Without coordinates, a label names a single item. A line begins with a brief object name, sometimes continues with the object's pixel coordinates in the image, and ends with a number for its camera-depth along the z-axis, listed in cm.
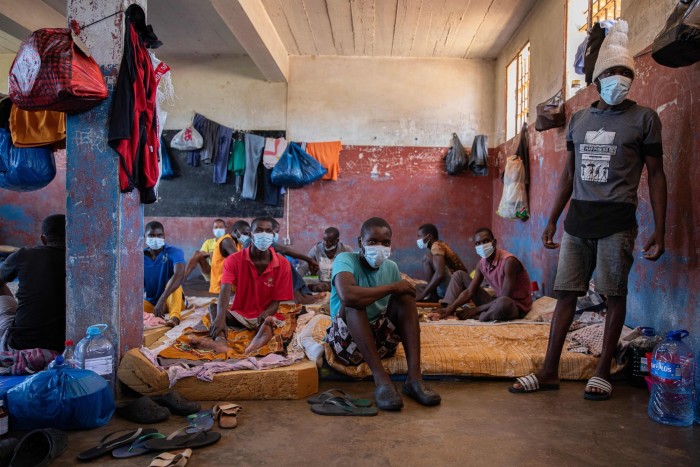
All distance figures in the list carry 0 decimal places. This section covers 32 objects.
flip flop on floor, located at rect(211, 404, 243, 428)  257
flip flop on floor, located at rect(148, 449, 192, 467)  209
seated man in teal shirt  294
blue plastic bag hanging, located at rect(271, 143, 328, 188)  831
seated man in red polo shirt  403
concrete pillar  298
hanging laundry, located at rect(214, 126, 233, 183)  857
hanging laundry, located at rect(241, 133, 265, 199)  851
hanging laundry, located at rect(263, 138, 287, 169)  845
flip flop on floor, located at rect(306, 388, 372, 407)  284
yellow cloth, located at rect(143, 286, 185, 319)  469
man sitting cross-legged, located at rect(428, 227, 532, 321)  467
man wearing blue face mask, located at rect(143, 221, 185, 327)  467
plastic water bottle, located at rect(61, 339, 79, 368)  287
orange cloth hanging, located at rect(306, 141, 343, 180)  859
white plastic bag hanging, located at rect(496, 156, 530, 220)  658
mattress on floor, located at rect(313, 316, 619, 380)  335
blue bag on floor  249
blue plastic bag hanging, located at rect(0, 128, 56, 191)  354
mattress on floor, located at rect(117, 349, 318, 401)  294
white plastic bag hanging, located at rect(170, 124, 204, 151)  847
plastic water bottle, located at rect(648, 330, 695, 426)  262
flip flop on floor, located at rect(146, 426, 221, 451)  227
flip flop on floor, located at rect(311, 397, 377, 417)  271
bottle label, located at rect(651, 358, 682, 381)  260
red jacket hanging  296
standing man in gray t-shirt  291
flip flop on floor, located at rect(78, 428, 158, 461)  220
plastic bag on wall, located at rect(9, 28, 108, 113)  276
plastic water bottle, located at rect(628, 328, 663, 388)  318
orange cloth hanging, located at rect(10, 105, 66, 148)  344
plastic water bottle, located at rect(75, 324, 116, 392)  287
